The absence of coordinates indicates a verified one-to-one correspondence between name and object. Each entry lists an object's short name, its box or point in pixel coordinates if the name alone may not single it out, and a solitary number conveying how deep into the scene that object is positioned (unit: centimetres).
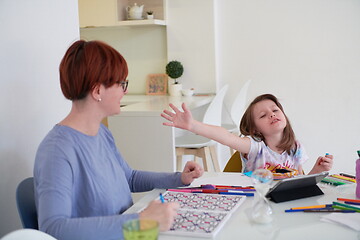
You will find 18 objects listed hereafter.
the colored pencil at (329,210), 146
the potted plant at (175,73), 438
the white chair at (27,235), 109
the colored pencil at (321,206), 149
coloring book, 130
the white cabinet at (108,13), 436
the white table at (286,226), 128
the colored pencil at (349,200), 154
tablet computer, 155
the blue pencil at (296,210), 148
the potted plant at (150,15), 439
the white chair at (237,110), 409
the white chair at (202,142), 361
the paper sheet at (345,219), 132
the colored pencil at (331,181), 176
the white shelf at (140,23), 425
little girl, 209
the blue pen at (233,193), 165
